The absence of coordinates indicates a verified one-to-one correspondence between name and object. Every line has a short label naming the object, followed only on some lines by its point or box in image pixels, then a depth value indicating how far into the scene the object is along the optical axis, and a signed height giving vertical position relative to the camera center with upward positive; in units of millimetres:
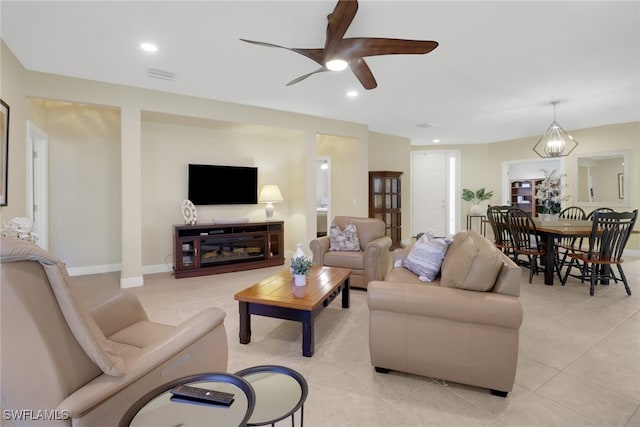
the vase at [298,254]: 2722 -416
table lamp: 5406 +211
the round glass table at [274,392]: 1098 -726
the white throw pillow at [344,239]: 4055 -422
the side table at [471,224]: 7548 -421
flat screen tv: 5043 +403
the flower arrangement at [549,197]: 4787 +157
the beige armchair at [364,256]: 3684 -604
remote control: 1082 -677
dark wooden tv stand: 4543 -634
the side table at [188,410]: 1019 -706
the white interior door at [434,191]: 8219 +438
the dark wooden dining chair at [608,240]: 3570 -400
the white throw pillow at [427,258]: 2639 -452
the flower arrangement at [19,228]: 2176 -140
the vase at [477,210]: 7746 -73
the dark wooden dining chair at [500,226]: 4621 -298
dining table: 3816 -338
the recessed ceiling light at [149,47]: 2900 +1565
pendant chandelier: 5165 +1032
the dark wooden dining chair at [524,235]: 4168 -394
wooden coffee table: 2295 -720
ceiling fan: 2053 +1245
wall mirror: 6039 +583
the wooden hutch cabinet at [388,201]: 6559 +144
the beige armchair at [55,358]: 929 -509
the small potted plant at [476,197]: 7762 +263
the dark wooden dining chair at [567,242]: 4188 -546
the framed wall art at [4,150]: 2717 +536
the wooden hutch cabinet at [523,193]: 8891 +417
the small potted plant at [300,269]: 2650 -539
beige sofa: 1752 -701
